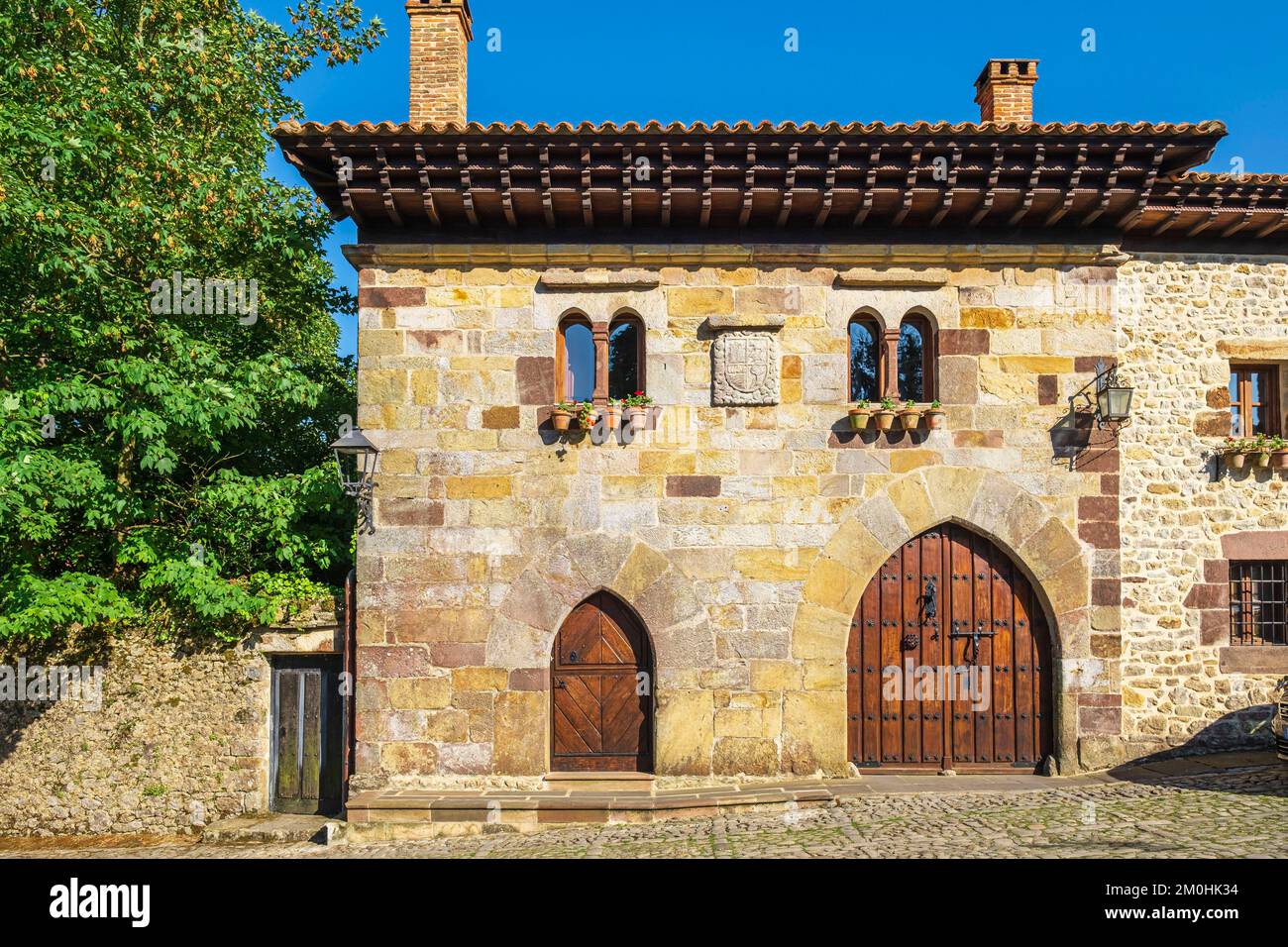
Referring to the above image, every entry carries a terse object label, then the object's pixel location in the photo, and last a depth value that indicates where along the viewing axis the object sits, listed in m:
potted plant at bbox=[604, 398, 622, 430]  7.73
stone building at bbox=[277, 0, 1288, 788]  7.56
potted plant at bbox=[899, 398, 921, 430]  7.62
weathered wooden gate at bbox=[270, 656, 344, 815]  8.24
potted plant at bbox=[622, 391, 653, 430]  7.73
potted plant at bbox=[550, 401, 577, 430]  7.61
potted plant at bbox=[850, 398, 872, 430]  7.68
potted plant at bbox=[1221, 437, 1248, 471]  7.92
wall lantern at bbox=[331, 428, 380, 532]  7.61
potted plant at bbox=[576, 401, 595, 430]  7.66
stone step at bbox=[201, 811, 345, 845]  7.67
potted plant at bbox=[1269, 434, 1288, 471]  7.94
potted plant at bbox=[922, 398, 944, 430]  7.73
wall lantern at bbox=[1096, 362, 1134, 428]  7.51
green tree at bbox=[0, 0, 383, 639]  7.41
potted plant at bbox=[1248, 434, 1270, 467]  7.90
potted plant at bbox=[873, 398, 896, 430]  7.66
